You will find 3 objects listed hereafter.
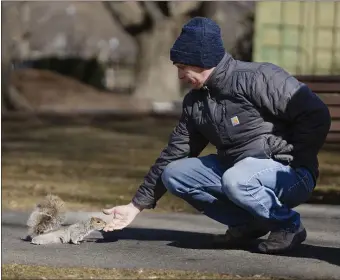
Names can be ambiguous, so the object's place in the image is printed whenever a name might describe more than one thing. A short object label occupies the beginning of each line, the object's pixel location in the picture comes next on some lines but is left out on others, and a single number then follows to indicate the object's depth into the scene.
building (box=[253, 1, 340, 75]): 25.23
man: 9.43
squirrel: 10.67
